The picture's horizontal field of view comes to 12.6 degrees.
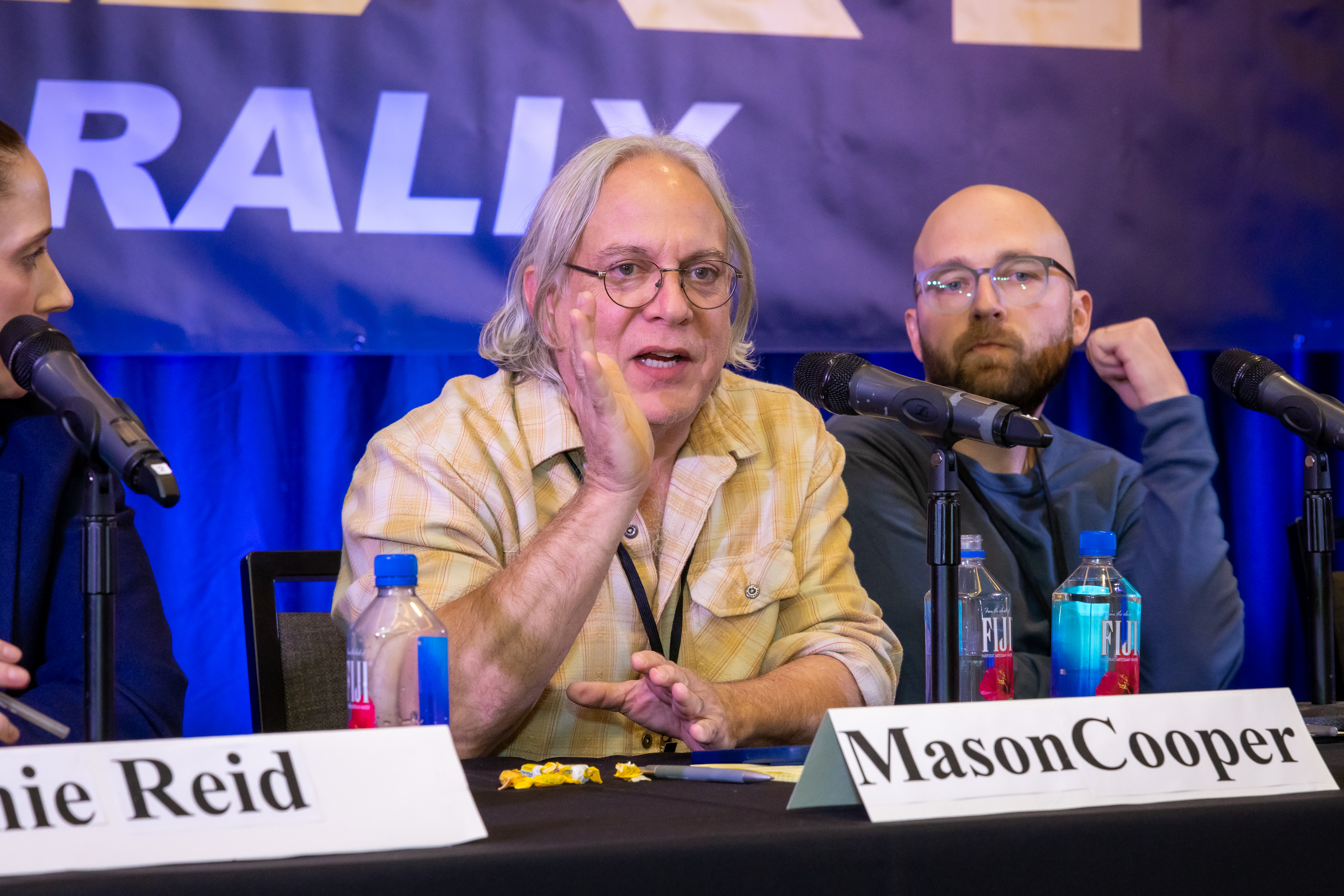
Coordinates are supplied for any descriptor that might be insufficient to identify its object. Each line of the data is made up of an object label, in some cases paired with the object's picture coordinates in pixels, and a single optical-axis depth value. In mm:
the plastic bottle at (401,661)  3129
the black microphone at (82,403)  2998
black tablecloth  2888
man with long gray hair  3232
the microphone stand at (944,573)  3089
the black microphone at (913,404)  3102
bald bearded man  3520
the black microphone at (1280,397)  3236
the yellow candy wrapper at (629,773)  3052
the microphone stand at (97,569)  3002
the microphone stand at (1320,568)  3223
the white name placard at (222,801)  2887
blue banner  3669
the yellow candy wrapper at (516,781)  3042
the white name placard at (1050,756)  2949
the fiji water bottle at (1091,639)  3254
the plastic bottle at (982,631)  3330
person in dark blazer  3243
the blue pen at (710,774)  3033
